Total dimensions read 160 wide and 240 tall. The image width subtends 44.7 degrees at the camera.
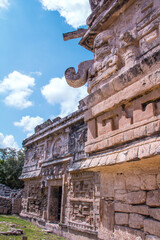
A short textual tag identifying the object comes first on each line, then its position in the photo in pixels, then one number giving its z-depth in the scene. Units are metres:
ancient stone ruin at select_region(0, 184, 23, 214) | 12.45
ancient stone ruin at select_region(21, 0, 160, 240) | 1.78
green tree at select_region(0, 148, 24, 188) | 17.39
